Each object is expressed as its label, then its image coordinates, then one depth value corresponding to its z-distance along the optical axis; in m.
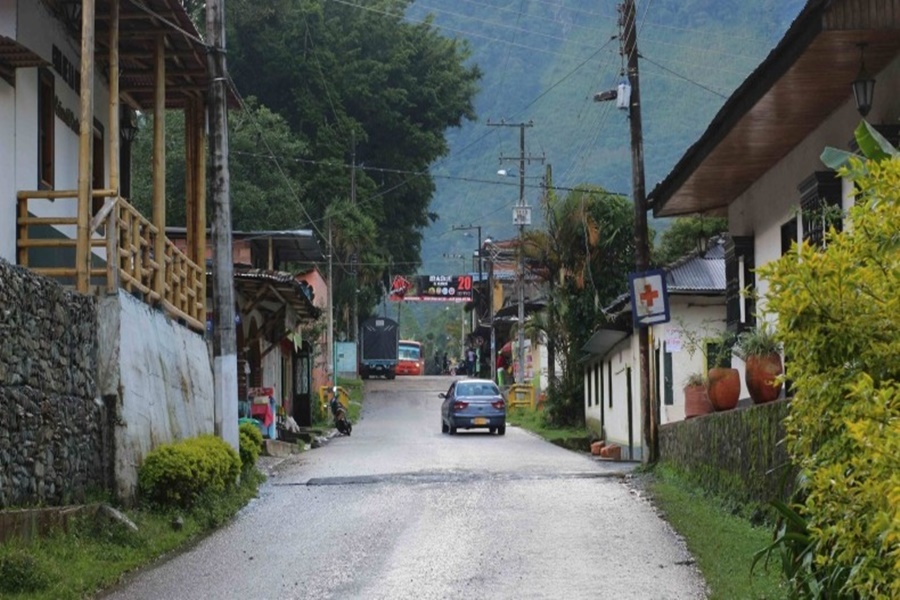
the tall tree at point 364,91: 67.25
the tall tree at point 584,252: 46.19
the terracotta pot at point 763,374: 17.83
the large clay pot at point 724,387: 20.84
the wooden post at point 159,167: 20.70
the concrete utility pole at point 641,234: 27.14
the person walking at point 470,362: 101.94
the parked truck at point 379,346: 86.38
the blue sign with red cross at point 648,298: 25.53
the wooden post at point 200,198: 24.09
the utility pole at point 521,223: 61.65
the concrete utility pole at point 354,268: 66.50
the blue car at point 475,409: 43.84
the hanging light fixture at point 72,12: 20.95
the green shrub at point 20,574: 11.52
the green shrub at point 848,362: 6.45
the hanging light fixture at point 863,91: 14.59
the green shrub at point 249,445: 23.62
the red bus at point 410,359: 104.62
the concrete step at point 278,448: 31.83
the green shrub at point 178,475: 17.58
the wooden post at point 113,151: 17.80
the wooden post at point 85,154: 17.12
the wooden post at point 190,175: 24.14
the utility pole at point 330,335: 63.47
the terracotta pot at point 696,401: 23.12
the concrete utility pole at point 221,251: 22.77
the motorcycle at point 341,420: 44.88
